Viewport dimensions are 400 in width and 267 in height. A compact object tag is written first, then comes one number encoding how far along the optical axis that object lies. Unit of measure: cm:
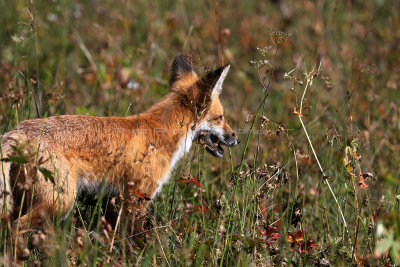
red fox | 836
